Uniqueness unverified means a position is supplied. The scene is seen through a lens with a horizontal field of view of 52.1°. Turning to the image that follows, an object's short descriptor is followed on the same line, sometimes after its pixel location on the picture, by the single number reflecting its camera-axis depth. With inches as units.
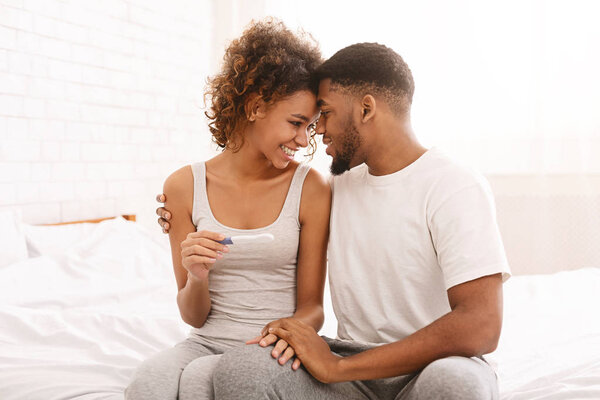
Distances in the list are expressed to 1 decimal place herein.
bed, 52.3
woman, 55.4
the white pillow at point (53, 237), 87.7
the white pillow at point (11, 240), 80.7
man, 41.4
